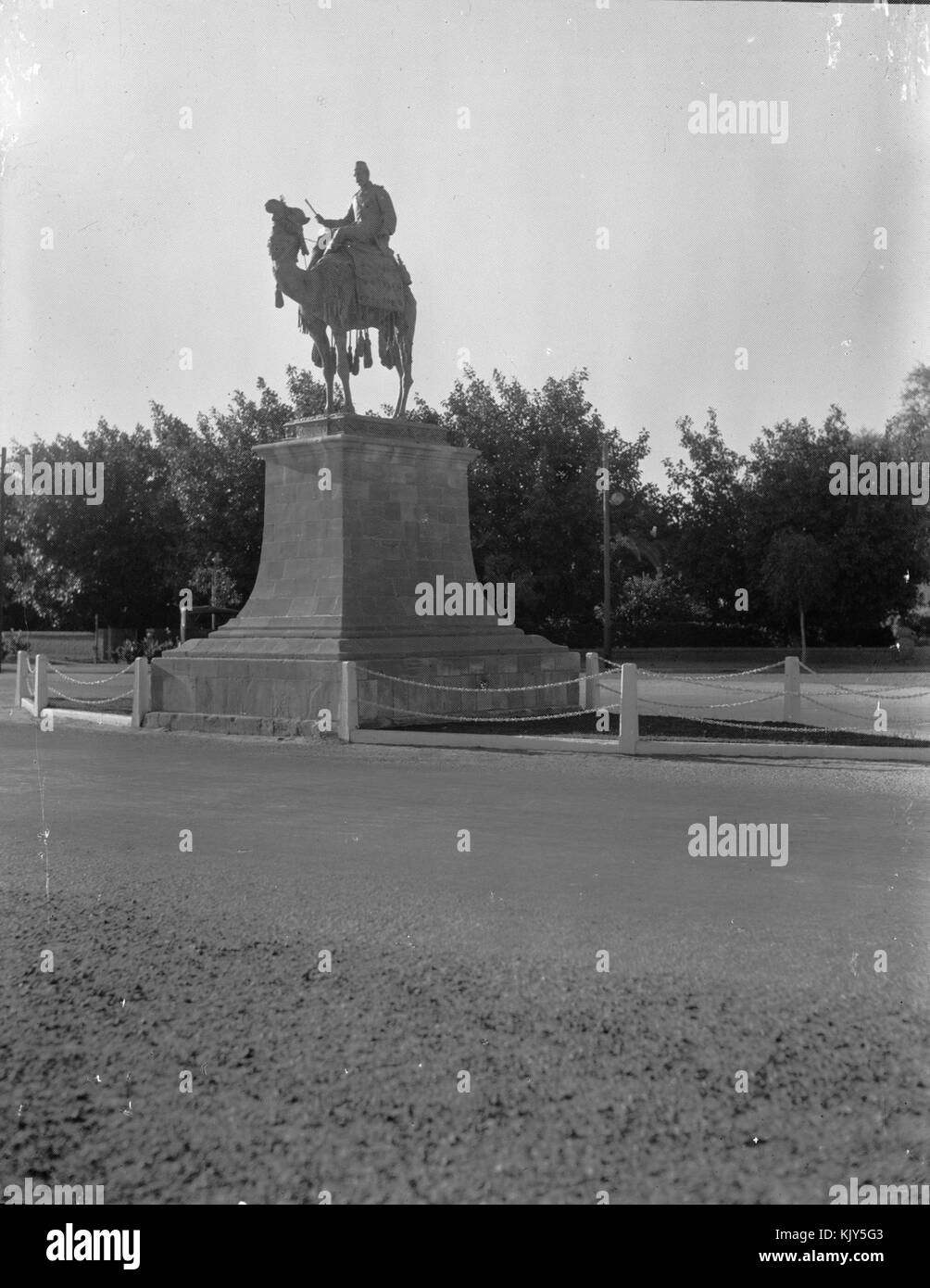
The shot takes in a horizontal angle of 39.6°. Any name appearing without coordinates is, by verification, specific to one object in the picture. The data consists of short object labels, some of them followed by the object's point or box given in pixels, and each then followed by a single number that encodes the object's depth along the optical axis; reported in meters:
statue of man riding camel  19.30
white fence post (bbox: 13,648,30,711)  23.89
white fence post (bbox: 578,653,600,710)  19.88
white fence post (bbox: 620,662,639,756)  14.42
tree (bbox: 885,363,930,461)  37.09
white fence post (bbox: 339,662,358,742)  16.19
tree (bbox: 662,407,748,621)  44.56
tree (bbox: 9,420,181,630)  48.81
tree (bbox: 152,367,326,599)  42.97
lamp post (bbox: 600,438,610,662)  38.42
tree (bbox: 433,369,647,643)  42.31
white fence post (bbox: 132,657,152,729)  18.70
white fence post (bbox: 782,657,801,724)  17.77
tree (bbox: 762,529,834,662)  40.25
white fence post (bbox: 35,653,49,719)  21.81
